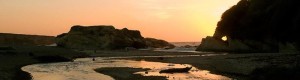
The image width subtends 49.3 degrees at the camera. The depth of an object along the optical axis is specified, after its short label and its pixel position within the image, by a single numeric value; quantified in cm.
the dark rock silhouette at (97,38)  9795
